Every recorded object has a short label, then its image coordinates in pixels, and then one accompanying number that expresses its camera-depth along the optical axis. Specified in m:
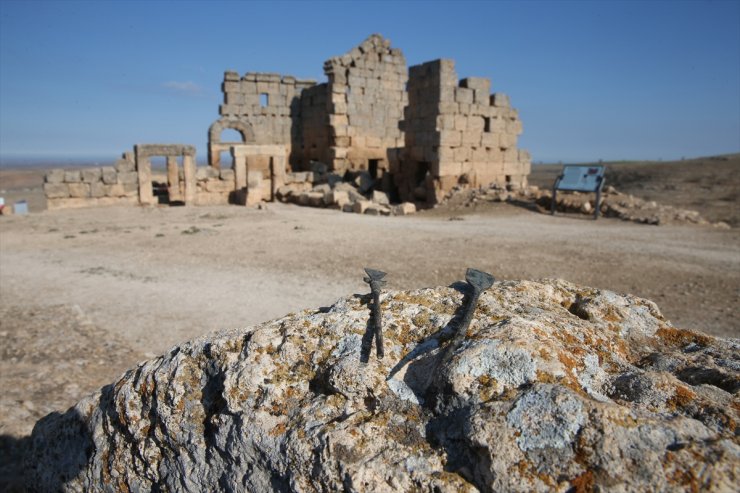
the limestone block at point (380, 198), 15.14
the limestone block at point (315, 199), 15.32
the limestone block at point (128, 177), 14.88
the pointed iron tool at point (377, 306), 1.58
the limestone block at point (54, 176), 13.90
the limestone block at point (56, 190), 13.96
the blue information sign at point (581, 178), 12.09
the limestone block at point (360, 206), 13.56
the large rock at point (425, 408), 1.17
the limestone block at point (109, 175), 14.65
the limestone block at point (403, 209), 13.30
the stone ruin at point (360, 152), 14.45
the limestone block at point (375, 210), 13.23
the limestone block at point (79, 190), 14.31
